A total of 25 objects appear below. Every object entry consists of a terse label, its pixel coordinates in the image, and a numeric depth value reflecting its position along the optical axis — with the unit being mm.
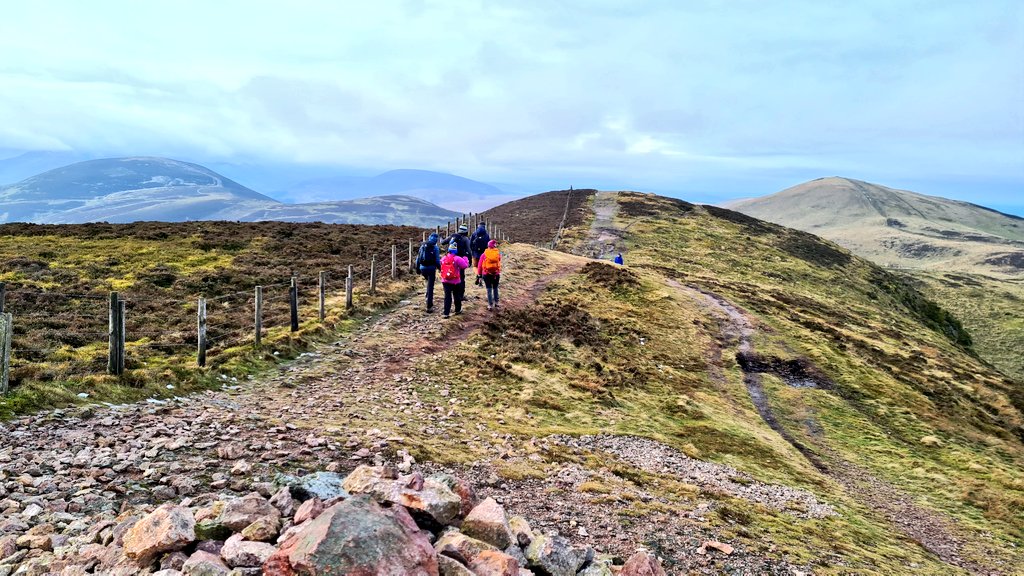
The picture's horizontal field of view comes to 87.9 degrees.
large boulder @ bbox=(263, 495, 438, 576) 5336
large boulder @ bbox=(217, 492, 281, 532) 6392
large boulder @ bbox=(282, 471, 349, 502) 7449
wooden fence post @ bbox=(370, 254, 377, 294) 27220
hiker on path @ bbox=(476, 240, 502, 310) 24438
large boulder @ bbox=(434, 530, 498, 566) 6336
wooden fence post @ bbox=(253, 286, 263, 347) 17703
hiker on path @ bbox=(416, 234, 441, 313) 23011
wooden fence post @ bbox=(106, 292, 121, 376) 13164
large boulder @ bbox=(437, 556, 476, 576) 5930
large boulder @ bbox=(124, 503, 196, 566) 5801
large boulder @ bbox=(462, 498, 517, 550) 7004
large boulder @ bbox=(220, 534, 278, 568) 5762
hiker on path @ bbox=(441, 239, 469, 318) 22547
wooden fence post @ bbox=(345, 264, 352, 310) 23556
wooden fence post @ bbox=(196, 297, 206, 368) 15492
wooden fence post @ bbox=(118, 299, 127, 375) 13273
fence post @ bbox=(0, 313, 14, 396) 11016
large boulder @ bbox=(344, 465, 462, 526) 7074
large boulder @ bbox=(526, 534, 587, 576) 6973
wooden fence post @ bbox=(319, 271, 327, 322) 21875
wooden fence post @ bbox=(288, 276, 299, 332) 19875
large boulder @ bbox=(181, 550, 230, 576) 5531
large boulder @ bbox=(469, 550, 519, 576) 6199
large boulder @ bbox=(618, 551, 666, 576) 7070
